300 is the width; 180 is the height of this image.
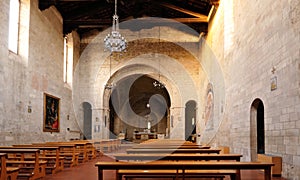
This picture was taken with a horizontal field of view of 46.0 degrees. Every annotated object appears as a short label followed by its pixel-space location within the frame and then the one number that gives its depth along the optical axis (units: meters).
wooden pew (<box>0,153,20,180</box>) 5.05
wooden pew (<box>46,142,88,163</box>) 10.16
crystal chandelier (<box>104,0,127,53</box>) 11.35
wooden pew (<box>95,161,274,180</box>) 3.92
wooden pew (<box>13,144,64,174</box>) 7.44
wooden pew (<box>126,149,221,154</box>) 5.86
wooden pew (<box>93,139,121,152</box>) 13.62
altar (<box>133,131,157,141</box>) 23.42
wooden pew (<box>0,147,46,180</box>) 6.27
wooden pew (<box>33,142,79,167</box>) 8.71
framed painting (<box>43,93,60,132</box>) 13.81
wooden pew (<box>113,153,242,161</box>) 4.84
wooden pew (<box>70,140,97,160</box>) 11.53
